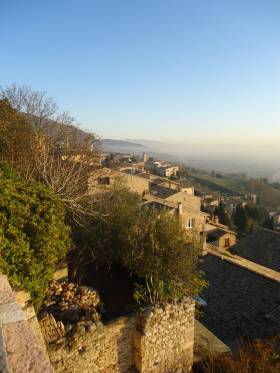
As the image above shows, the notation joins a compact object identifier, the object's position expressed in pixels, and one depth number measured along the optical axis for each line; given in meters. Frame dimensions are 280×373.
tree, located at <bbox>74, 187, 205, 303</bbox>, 9.67
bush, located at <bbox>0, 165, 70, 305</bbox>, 6.05
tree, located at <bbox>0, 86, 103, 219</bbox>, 11.47
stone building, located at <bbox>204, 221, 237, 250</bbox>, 28.59
